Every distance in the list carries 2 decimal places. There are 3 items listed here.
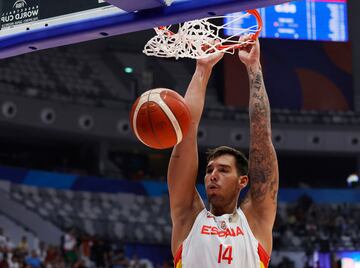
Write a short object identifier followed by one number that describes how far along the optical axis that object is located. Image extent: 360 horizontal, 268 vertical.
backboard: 5.33
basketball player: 4.83
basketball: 5.03
